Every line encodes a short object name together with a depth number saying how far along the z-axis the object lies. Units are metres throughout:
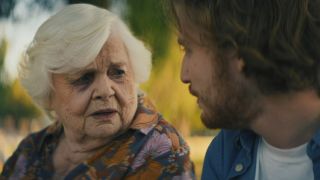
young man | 0.97
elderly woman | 1.29
